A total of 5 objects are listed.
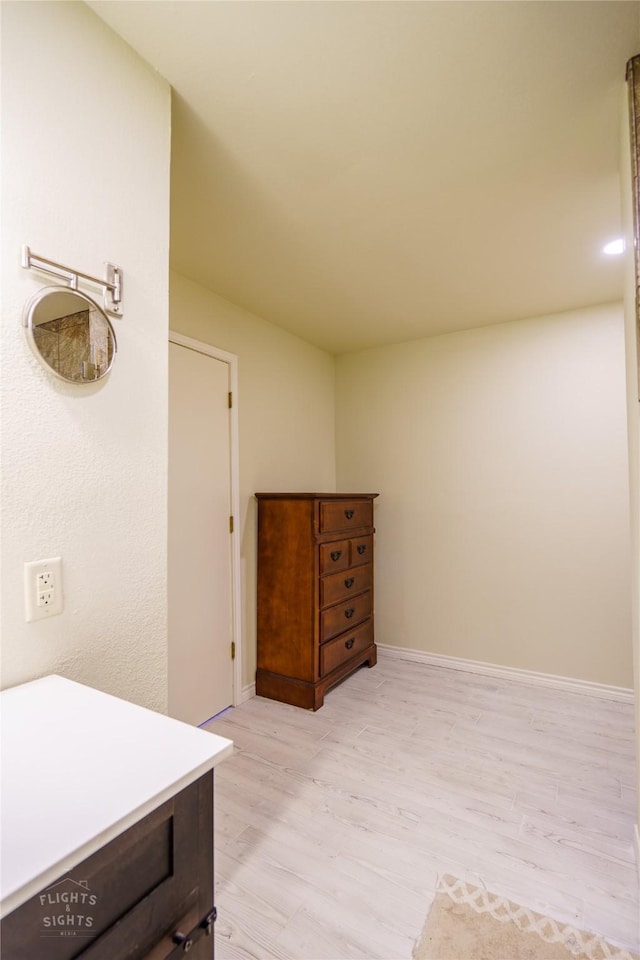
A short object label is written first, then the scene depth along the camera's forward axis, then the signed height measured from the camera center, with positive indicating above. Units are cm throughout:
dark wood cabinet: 55 -55
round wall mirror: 100 +37
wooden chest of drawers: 272 -63
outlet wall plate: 98 -20
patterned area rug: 128 -128
